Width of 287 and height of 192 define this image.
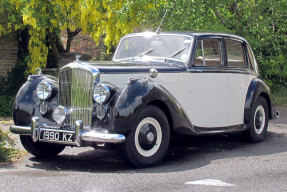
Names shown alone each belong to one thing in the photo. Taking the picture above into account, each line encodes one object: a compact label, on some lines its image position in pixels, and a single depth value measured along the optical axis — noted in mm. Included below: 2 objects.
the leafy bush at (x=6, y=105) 15703
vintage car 6129
